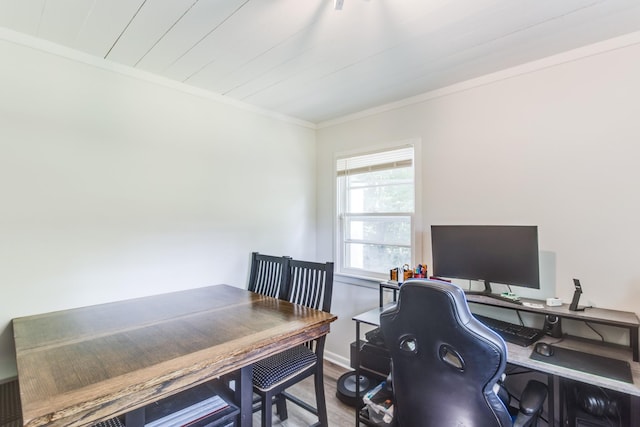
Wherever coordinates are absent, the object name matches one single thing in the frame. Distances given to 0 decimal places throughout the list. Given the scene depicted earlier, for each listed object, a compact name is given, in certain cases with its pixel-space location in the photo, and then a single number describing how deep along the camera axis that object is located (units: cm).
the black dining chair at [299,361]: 166
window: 274
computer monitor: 189
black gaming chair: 122
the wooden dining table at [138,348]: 102
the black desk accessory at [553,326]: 181
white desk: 130
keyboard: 171
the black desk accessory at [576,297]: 173
